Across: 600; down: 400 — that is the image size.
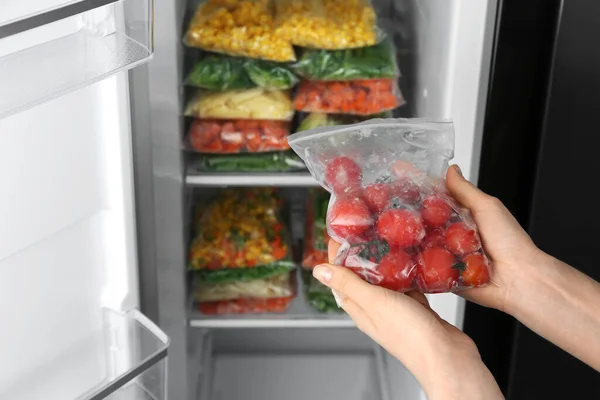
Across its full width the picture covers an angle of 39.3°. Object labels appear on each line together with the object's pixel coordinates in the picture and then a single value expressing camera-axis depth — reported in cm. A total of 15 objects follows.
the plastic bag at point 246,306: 185
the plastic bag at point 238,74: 164
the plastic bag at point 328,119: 170
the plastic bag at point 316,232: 185
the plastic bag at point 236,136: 169
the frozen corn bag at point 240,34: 158
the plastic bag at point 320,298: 187
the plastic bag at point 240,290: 184
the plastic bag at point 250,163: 170
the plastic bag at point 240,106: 166
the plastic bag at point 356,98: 167
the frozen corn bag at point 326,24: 160
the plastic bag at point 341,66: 163
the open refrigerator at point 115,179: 105
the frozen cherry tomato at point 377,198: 113
